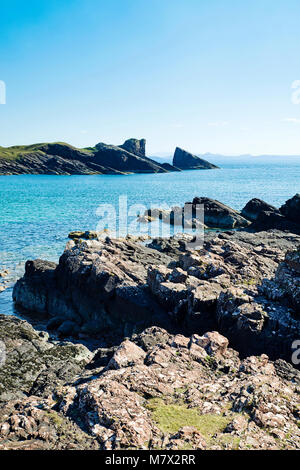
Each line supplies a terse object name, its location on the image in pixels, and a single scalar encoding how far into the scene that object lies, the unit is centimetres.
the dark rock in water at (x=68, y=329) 2566
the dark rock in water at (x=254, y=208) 7160
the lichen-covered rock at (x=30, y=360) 1532
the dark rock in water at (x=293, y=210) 6125
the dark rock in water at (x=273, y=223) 5895
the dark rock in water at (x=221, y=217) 6919
